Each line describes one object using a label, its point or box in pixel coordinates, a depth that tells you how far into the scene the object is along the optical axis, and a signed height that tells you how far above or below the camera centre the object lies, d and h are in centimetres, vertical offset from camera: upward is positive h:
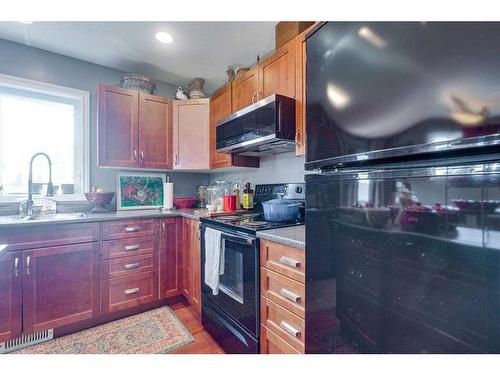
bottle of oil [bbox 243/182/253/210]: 223 -12
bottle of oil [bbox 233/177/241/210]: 232 -5
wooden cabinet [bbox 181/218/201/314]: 196 -69
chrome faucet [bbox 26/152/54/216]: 200 -6
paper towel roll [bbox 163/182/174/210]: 259 -9
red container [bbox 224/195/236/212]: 220 -15
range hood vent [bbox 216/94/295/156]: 149 +44
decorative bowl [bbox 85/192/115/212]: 225 -12
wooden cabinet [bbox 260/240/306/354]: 106 -56
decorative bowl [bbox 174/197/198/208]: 272 -17
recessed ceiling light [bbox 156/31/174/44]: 193 +132
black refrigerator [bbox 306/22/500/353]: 46 +0
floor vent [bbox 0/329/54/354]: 161 -113
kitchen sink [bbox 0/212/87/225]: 173 -25
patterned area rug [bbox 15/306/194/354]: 161 -116
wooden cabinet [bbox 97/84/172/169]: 222 +61
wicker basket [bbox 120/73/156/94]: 239 +113
